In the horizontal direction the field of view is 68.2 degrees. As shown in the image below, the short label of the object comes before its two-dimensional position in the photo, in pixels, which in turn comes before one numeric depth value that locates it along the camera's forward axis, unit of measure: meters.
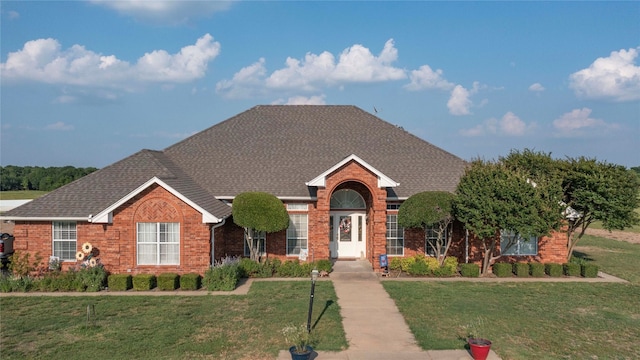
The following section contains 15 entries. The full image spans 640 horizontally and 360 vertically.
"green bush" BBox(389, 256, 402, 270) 21.67
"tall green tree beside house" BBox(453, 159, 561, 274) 19.58
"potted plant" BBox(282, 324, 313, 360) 11.10
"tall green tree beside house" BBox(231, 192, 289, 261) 20.42
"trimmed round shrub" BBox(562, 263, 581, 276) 21.86
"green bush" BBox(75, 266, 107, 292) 18.55
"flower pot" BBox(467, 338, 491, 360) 11.37
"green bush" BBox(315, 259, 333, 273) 21.11
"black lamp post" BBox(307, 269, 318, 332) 12.90
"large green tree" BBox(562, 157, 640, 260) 21.73
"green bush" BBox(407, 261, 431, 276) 21.39
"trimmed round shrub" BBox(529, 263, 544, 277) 21.69
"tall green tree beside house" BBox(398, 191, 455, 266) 20.89
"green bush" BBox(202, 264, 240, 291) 18.62
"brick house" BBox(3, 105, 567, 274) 19.81
